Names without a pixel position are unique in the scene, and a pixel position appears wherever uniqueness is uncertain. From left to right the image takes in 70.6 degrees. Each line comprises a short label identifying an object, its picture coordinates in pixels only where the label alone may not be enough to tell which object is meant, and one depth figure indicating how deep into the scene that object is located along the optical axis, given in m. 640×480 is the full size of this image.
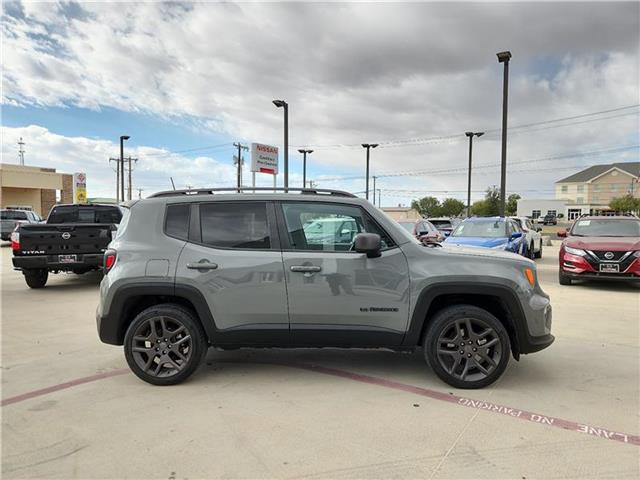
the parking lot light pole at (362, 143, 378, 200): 33.88
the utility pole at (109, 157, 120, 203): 67.88
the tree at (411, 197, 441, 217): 128.50
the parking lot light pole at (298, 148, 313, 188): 35.06
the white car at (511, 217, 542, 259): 14.33
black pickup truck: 8.77
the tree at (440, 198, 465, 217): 121.62
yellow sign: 34.62
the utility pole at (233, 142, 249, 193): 42.03
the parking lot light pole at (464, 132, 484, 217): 26.98
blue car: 11.23
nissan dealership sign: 25.94
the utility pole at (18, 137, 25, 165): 73.71
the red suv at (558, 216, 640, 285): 8.84
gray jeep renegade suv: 3.95
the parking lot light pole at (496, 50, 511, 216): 15.71
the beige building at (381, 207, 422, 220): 73.48
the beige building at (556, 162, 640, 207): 82.19
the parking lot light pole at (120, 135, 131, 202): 28.91
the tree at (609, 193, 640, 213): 64.56
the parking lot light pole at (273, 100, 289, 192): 20.48
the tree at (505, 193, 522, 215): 96.31
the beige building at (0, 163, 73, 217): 42.38
